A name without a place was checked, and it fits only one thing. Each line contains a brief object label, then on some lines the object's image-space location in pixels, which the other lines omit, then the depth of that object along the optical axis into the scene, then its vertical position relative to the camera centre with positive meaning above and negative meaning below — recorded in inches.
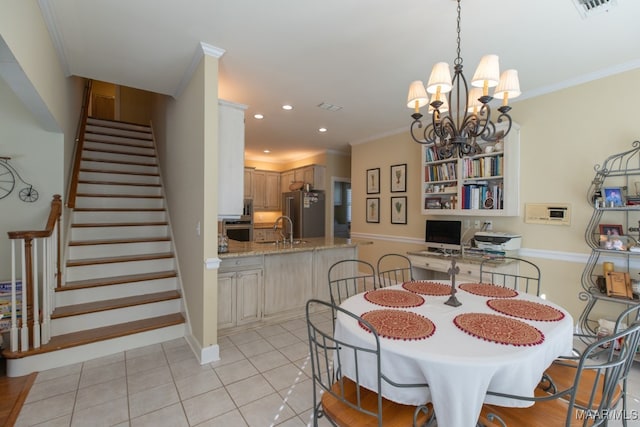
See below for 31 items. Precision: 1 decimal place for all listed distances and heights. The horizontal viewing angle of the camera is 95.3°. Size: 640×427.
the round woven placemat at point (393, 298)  71.4 -22.0
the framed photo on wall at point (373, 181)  207.1 +23.5
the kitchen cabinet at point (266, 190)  278.7 +22.1
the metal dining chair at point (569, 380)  53.6 -34.3
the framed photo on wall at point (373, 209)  208.7 +3.1
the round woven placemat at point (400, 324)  54.1 -22.3
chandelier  67.4 +30.0
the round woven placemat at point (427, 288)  80.5 -21.6
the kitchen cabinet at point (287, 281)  132.8 -32.4
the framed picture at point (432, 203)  163.3 +6.0
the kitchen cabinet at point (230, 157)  113.0 +22.0
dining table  45.1 -23.0
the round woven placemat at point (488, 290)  78.9 -21.8
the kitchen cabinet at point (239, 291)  119.6 -33.2
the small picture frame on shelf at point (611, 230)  107.9 -5.9
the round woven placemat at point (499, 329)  52.2 -22.3
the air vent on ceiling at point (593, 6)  76.9 +55.9
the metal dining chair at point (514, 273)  125.6 -26.9
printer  131.9 -13.0
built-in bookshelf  134.0 +16.8
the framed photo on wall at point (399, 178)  188.5 +23.2
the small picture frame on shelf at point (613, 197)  105.7 +6.0
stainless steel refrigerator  244.7 +0.9
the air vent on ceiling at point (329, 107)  148.8 +55.6
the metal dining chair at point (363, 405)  47.9 -34.7
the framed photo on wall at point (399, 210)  190.2 +2.3
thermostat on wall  121.9 +0.4
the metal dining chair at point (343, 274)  156.1 -32.9
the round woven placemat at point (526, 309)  62.7 -21.9
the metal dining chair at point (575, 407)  41.1 -33.9
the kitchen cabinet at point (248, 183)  267.9 +27.6
